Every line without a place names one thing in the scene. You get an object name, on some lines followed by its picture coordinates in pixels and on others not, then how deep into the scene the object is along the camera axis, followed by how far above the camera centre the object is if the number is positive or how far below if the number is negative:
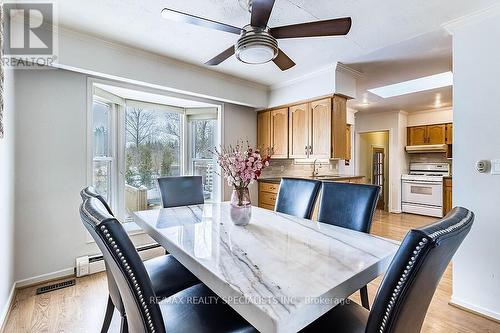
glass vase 1.61 -0.21
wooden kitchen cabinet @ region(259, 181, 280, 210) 3.80 -0.45
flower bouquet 1.53 -0.03
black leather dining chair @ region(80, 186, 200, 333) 1.31 -0.69
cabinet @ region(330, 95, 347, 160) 3.24 +0.52
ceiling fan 1.44 +0.84
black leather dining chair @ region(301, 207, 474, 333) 0.68 -0.32
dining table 0.76 -0.41
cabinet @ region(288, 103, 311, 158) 3.57 +0.53
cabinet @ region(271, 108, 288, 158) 3.86 +0.53
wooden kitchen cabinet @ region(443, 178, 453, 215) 5.00 -0.56
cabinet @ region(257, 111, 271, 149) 4.08 +0.61
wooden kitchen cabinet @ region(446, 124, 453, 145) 5.28 +0.69
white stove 5.13 -0.49
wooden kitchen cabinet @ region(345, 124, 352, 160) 5.79 +0.67
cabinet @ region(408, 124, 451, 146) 5.32 +0.71
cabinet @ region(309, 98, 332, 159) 3.26 +0.51
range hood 5.23 +0.39
